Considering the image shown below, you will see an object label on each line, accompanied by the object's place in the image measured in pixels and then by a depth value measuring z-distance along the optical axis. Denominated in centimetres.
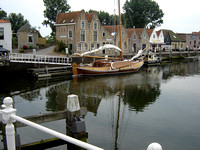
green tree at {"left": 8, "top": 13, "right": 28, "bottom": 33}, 8269
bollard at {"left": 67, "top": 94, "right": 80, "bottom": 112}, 672
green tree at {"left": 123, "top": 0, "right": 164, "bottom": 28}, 8350
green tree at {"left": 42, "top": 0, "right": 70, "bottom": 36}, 6469
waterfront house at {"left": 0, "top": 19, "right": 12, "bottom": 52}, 3356
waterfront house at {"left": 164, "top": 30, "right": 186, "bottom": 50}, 7800
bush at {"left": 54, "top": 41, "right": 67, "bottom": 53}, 4258
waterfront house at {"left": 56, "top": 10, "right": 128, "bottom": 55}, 4550
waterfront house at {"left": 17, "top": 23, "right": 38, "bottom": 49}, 4559
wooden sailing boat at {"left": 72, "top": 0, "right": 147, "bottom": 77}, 3037
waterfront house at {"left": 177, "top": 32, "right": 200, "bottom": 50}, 8838
